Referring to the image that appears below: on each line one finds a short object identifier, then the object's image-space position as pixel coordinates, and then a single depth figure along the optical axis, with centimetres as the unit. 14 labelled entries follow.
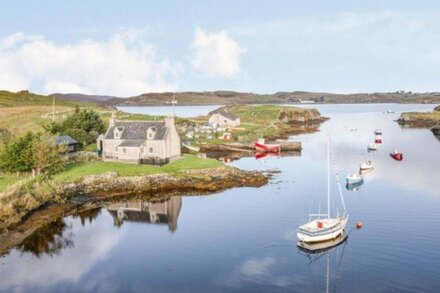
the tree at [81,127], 8719
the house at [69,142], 7743
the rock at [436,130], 15160
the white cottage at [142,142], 7181
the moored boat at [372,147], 10896
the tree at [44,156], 6041
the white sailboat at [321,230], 4316
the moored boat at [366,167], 7986
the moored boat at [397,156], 9444
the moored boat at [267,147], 10588
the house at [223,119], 14688
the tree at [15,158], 6097
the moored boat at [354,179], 6775
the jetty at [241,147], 10602
